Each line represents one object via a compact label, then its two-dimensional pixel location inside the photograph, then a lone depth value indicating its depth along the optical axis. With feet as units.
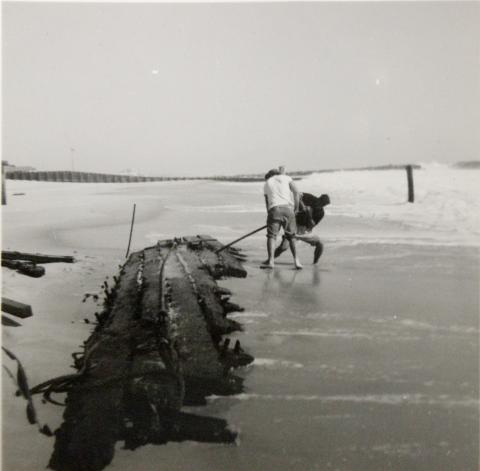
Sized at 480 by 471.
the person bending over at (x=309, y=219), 29.22
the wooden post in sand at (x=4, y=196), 55.68
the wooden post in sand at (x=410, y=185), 60.70
